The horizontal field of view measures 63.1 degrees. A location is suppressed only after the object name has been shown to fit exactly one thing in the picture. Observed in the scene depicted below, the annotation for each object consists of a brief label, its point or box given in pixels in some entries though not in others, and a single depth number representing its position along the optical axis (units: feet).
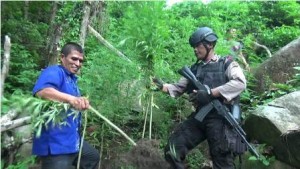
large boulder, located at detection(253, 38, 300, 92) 18.46
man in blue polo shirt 8.53
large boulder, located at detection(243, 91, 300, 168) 11.81
